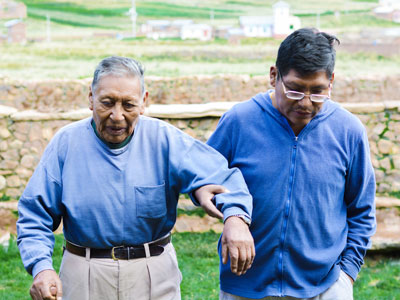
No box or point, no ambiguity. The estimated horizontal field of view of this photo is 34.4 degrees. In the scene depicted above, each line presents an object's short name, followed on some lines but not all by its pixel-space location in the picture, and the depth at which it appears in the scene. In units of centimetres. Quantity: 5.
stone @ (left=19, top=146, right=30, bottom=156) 820
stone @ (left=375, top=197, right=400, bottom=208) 784
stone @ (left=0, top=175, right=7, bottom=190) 816
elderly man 257
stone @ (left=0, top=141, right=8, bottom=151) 816
